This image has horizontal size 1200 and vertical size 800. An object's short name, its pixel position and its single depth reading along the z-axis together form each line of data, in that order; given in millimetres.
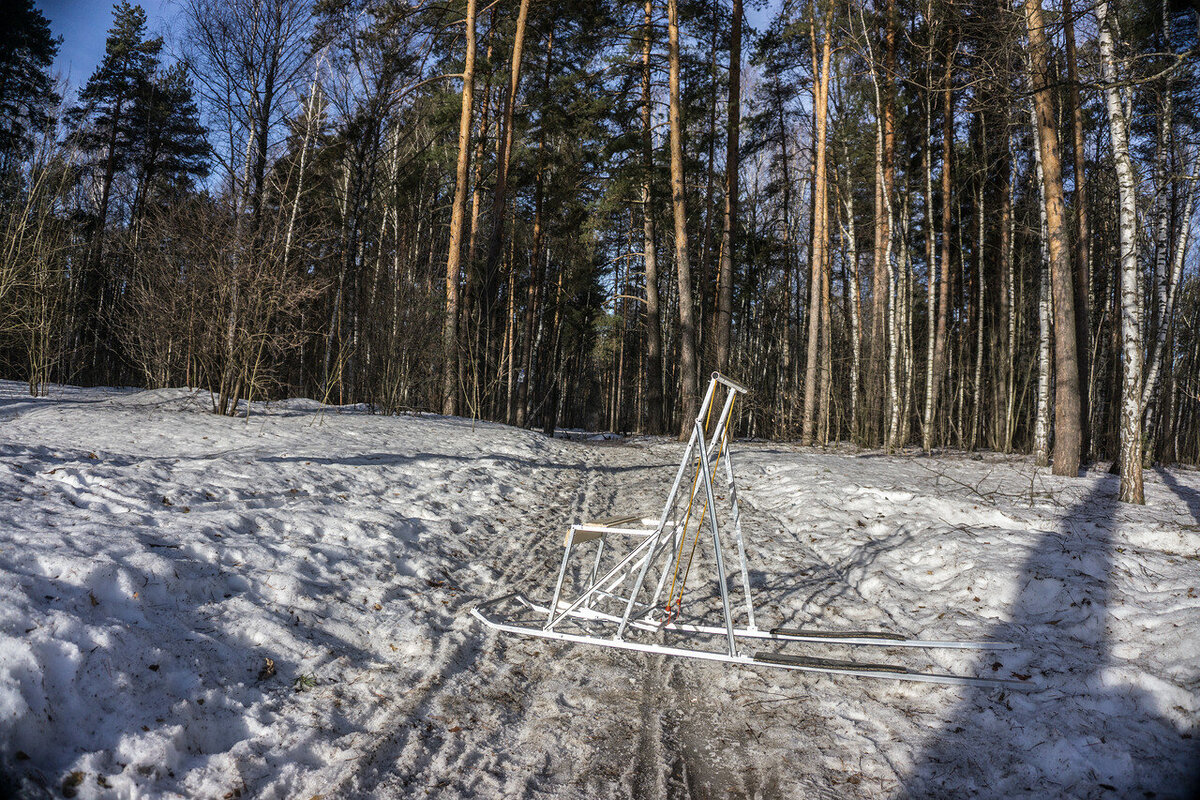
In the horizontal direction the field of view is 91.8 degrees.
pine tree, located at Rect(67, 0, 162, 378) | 23938
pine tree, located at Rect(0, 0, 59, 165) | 18188
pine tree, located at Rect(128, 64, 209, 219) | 23797
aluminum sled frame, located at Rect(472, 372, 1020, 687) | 3596
